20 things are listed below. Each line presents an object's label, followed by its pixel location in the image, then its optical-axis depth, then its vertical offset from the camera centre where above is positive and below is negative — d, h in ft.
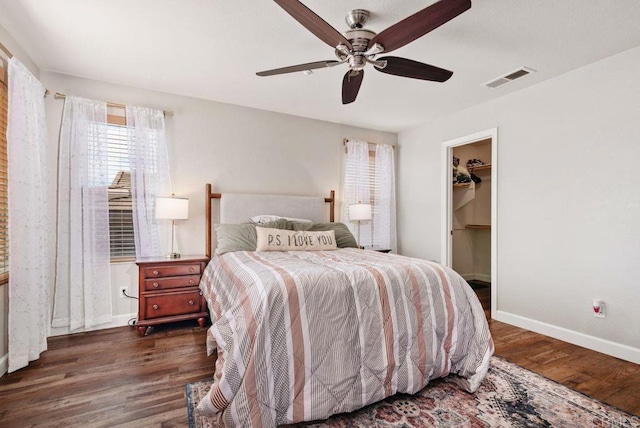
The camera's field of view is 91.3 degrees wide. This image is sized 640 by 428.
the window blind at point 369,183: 15.34 +1.52
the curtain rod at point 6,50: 7.26 +3.93
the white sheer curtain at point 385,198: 15.94 +0.77
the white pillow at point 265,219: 12.05 -0.21
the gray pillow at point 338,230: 12.06 -0.67
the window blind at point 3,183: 7.57 +0.79
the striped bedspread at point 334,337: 5.05 -2.30
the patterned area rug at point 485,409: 5.65 -3.80
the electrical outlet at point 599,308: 8.89 -2.76
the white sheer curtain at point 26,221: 7.48 -0.15
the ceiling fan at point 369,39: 5.39 +3.46
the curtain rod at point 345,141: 15.26 +3.52
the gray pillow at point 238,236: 10.61 -0.77
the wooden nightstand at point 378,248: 15.60 -1.78
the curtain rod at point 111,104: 9.97 +3.76
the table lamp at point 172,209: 10.43 +0.17
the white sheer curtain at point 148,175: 10.89 +1.41
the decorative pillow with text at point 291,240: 10.39 -0.92
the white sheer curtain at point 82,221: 9.95 -0.22
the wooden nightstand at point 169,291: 9.82 -2.50
